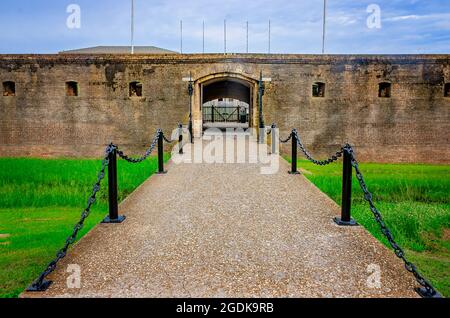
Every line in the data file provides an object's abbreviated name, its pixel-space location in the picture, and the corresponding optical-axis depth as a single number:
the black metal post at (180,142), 11.51
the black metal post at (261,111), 14.32
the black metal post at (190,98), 14.52
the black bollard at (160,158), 8.60
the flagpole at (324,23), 21.12
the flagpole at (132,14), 21.28
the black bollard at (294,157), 8.38
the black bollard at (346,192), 4.77
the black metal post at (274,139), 11.52
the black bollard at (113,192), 4.89
